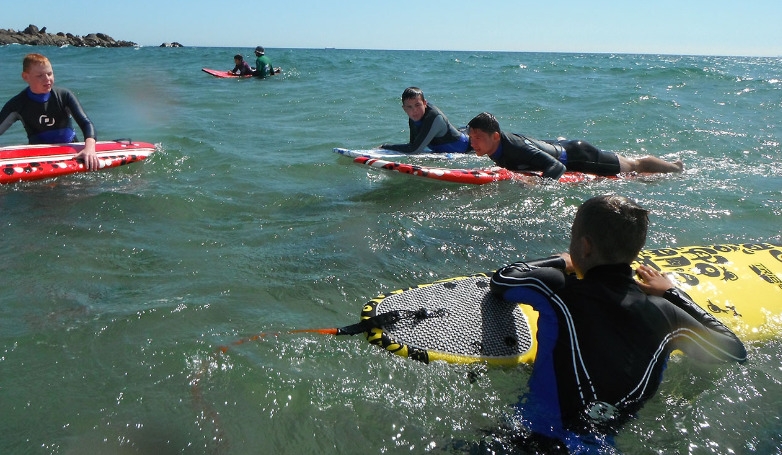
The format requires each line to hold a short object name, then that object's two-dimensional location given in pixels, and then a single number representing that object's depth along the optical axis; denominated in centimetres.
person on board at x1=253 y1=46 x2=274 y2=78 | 2016
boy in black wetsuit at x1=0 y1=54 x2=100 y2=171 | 679
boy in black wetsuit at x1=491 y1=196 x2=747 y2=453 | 249
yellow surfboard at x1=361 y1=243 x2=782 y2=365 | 331
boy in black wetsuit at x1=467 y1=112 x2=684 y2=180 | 641
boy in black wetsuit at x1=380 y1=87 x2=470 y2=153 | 770
